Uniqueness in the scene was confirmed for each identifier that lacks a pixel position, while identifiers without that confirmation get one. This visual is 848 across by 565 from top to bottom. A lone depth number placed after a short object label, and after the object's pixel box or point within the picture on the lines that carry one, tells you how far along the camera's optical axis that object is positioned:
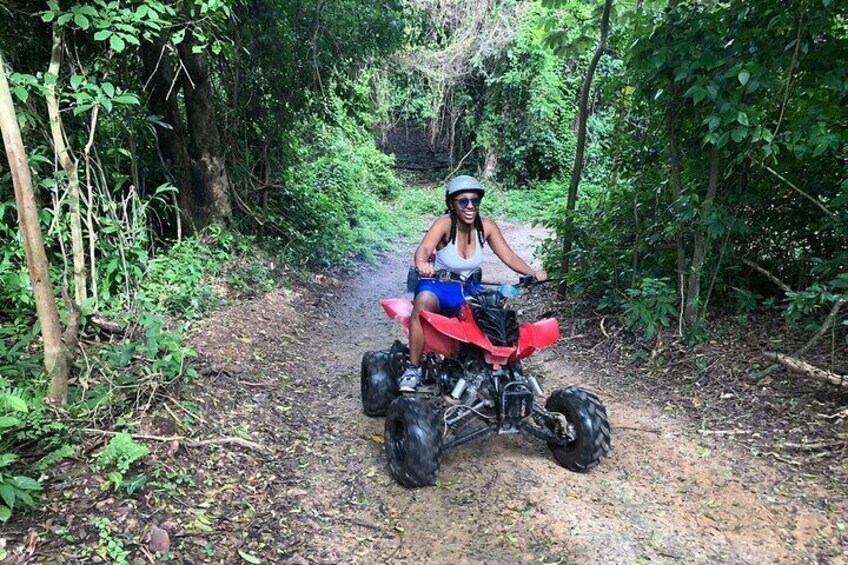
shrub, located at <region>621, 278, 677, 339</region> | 5.61
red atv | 3.50
